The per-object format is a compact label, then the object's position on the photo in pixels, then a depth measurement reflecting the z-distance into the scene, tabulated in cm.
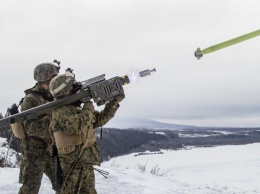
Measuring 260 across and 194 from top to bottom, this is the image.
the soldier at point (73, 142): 340
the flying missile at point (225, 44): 374
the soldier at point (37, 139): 389
